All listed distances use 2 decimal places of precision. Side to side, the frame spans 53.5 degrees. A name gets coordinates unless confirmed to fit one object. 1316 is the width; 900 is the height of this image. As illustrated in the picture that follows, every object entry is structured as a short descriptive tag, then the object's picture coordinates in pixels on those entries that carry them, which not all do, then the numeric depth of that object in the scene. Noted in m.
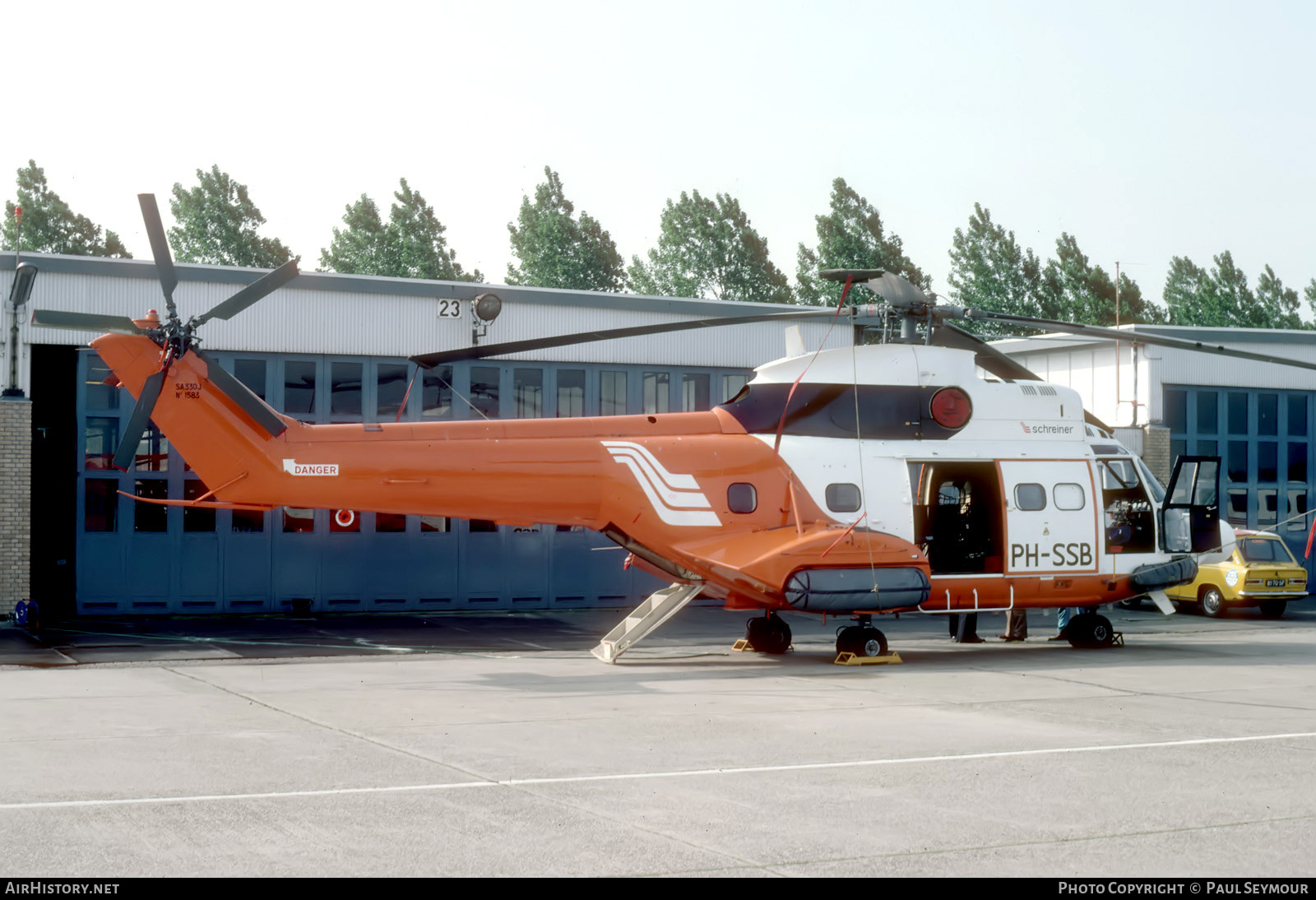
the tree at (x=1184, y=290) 71.94
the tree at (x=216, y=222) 65.56
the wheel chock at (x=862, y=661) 15.77
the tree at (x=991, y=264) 65.12
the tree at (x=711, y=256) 69.19
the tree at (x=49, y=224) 64.25
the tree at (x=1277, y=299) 71.81
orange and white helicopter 14.49
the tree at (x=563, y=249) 67.19
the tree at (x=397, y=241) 68.25
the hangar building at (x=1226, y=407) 28.56
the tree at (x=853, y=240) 66.00
